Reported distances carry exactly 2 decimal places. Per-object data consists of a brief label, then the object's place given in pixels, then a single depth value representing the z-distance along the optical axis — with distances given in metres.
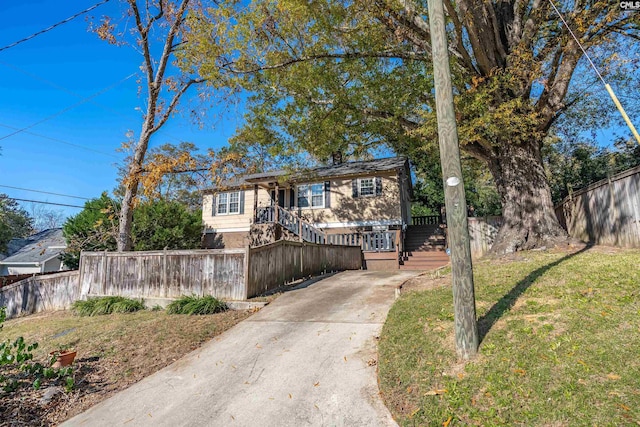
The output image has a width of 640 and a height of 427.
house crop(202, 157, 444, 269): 16.17
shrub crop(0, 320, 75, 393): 4.50
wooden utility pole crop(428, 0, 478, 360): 3.81
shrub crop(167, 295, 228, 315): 7.95
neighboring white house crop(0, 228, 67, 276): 25.86
